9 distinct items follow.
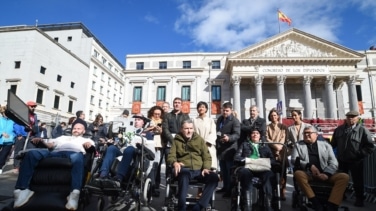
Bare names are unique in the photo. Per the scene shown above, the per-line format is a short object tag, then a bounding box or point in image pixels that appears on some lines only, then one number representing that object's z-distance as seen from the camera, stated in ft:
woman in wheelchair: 12.12
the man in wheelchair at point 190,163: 11.48
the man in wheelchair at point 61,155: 10.43
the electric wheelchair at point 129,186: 11.36
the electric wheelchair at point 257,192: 12.29
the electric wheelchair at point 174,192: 11.99
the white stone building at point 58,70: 88.17
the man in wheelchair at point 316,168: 11.88
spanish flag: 99.41
